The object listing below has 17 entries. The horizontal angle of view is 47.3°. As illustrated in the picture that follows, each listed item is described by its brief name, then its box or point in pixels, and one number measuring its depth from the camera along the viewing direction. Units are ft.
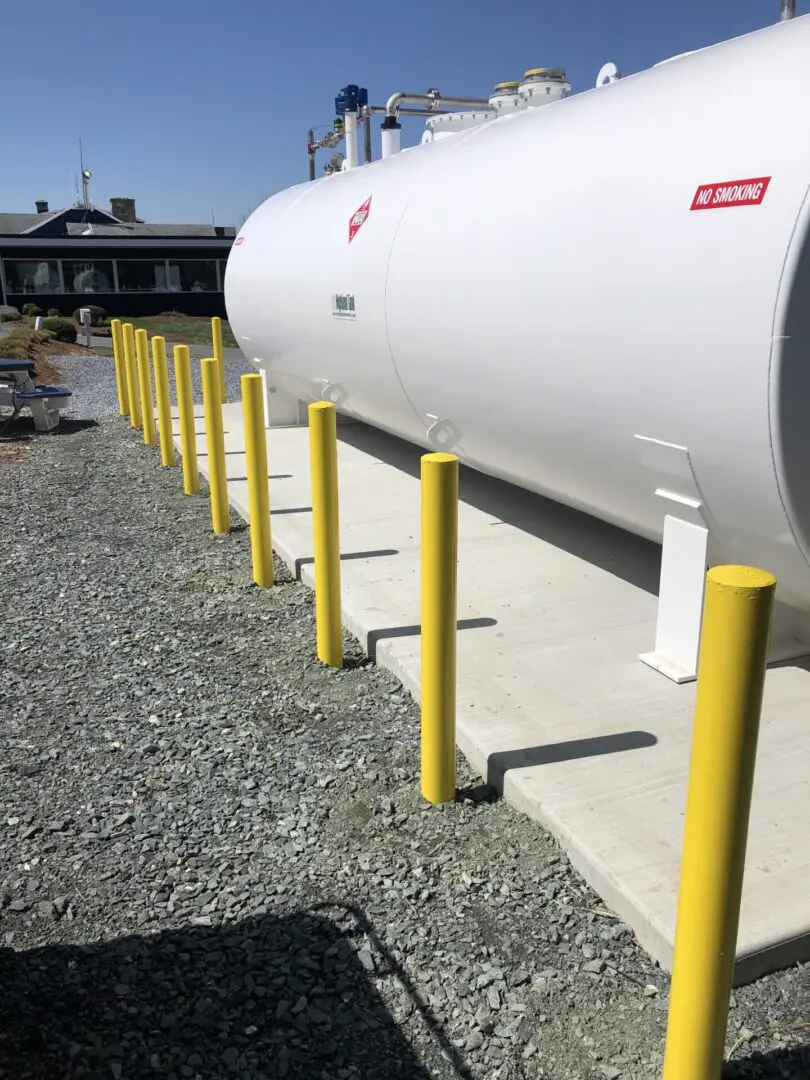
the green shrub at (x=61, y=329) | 77.20
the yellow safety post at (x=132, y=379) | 35.29
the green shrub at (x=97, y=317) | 97.40
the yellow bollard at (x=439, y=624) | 10.01
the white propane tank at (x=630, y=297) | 9.99
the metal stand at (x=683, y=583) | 11.94
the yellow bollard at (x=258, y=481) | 17.07
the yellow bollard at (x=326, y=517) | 13.87
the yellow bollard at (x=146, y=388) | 31.58
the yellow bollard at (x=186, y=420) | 23.80
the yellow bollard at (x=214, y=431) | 20.45
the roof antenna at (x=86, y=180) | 139.03
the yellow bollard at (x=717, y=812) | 5.82
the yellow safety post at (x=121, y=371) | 39.51
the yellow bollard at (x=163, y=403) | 27.22
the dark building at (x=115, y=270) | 104.68
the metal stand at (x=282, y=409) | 31.91
